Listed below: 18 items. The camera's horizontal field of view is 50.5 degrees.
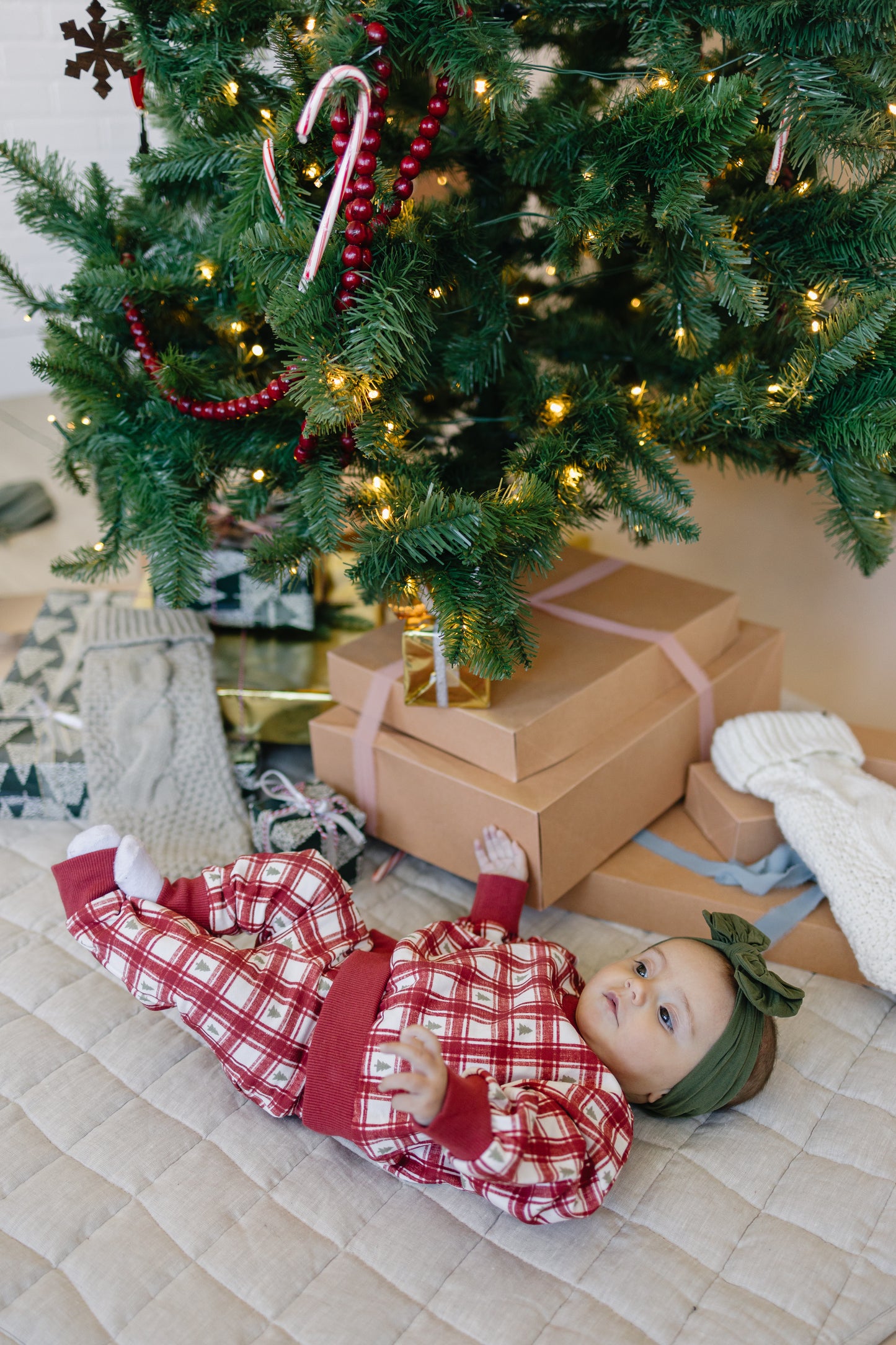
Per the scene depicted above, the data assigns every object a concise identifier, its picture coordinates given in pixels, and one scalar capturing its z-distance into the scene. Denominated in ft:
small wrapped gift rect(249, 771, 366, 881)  4.04
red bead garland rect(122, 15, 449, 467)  2.76
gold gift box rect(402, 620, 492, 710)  3.75
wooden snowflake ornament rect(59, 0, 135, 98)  3.28
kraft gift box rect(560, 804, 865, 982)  3.64
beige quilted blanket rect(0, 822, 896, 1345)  2.53
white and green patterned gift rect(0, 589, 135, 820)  4.30
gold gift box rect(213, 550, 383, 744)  4.64
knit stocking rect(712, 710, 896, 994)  3.41
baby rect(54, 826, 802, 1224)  2.70
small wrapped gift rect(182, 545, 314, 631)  4.88
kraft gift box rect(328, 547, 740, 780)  3.72
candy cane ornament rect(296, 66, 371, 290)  2.65
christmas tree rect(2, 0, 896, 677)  2.87
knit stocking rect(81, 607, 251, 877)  4.24
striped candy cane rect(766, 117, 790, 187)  2.99
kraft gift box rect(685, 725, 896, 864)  3.88
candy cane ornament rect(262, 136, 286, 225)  2.81
